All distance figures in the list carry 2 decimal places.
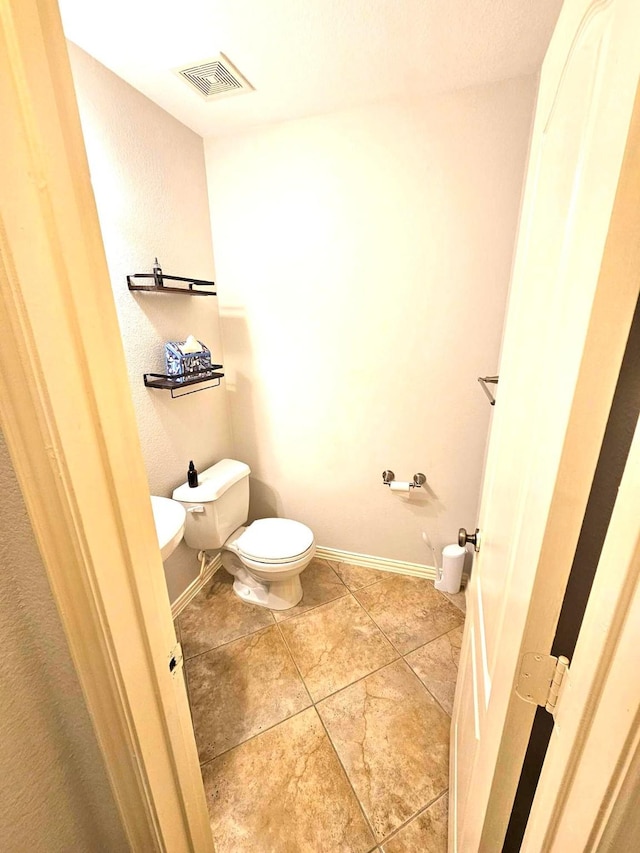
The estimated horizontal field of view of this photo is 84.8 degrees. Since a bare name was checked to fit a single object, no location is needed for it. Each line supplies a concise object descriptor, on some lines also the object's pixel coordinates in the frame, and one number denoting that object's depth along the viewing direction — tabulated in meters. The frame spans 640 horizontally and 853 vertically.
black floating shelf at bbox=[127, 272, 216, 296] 1.47
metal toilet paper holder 1.94
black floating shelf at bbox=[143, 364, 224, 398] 1.59
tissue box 1.66
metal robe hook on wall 1.57
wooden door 0.37
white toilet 1.76
